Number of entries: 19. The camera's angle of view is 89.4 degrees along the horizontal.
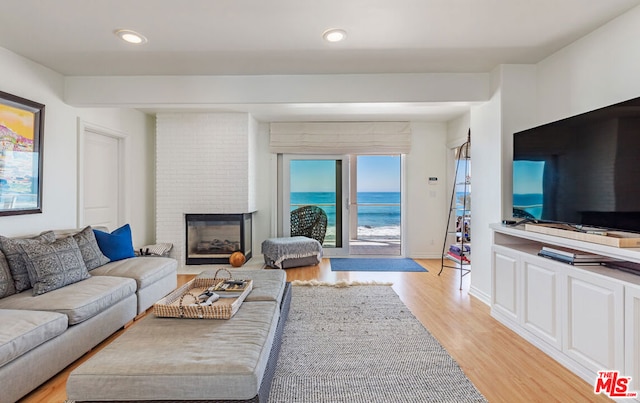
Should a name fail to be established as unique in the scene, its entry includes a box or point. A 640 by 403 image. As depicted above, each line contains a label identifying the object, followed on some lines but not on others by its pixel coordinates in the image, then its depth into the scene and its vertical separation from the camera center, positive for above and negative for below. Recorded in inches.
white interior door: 151.5 +11.9
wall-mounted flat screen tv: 73.7 +9.1
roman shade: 215.8 +44.2
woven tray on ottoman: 73.6 -25.1
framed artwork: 107.3 +16.1
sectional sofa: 67.6 -26.1
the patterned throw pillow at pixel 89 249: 111.1 -16.7
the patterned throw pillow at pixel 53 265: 88.9 -18.4
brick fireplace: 191.9 +19.9
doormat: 189.5 -38.3
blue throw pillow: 123.4 -16.6
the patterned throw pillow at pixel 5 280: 86.0 -21.5
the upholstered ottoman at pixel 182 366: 52.6 -27.8
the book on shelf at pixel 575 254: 80.9 -13.1
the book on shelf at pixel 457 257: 164.4 -28.7
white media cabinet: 66.7 -25.6
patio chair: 225.9 -16.1
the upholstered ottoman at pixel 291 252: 188.7 -29.9
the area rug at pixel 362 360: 70.5 -41.3
